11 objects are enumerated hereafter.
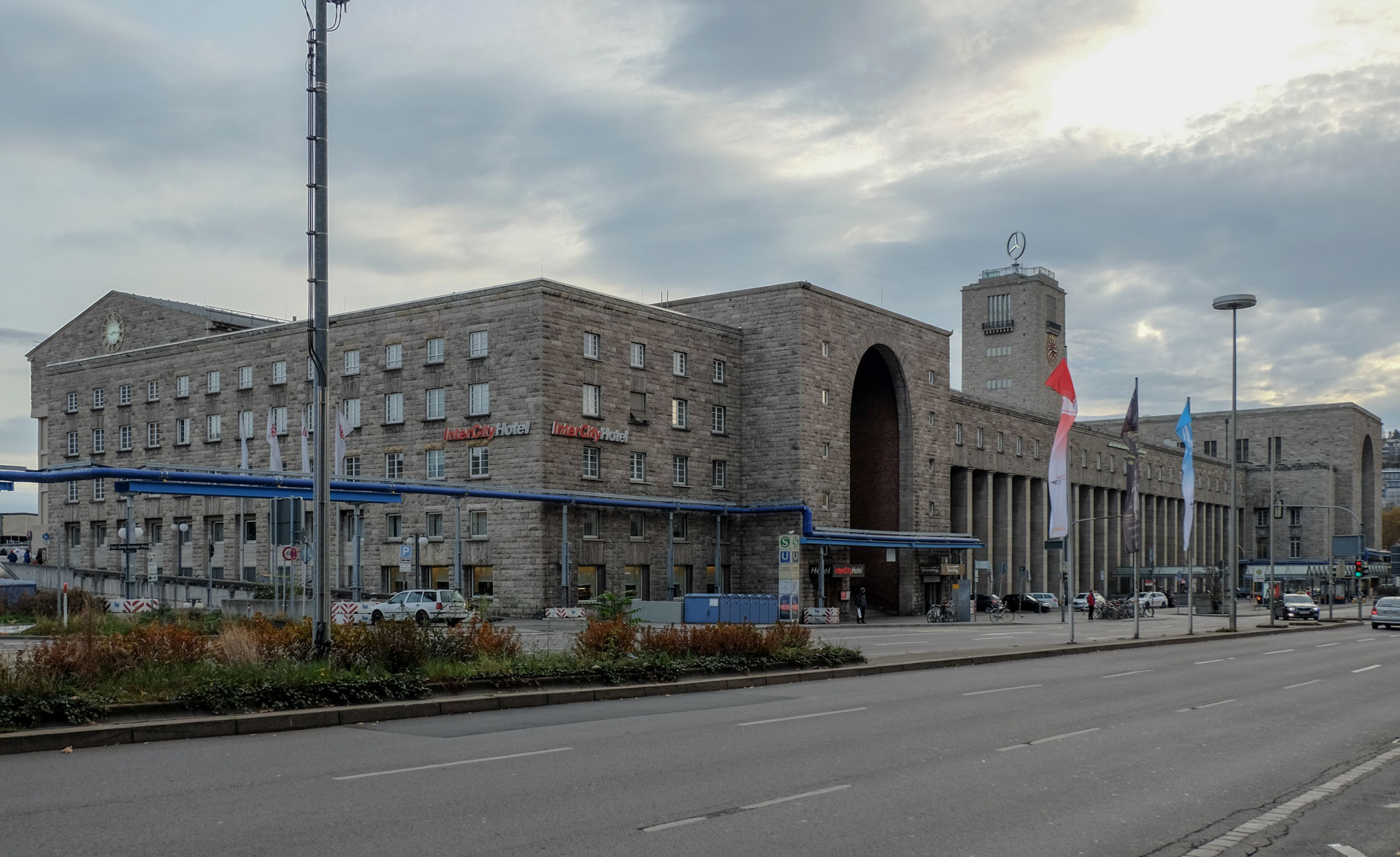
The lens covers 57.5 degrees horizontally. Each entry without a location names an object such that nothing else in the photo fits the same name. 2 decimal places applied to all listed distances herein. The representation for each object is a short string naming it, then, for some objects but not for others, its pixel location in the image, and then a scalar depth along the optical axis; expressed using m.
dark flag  37.16
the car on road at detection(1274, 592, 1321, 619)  62.31
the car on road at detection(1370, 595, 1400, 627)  51.78
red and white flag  32.53
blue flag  45.56
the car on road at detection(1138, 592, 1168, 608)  83.38
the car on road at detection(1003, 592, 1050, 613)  77.81
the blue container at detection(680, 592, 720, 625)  47.62
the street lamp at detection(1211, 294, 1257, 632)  44.67
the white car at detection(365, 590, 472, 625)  45.41
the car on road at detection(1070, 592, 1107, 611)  77.69
